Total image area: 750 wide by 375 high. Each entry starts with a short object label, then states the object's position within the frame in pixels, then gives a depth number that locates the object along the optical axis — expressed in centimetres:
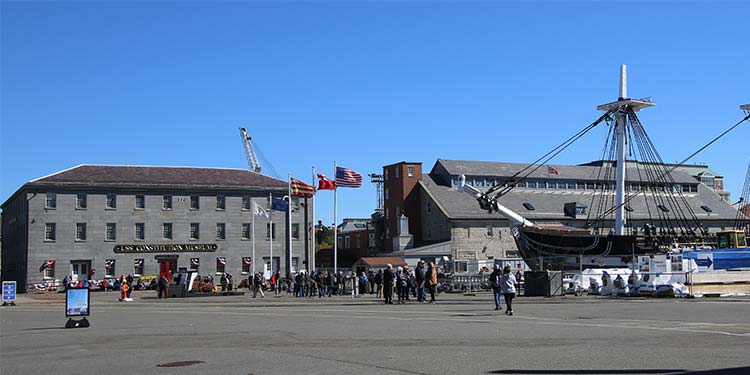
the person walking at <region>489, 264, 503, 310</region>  2642
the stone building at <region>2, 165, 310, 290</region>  6881
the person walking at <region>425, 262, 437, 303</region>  3397
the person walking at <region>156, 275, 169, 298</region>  4762
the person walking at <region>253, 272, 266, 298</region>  4600
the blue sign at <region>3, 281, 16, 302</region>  4288
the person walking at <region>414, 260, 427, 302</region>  3488
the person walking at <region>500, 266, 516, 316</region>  2392
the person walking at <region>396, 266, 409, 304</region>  3459
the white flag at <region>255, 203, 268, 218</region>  5691
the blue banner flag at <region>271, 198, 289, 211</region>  5528
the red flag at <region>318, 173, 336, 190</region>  5347
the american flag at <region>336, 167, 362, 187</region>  5134
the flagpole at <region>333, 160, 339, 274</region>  5131
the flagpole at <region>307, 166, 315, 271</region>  6628
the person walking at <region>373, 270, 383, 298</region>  4133
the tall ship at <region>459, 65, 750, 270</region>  5122
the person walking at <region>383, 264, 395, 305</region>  3356
